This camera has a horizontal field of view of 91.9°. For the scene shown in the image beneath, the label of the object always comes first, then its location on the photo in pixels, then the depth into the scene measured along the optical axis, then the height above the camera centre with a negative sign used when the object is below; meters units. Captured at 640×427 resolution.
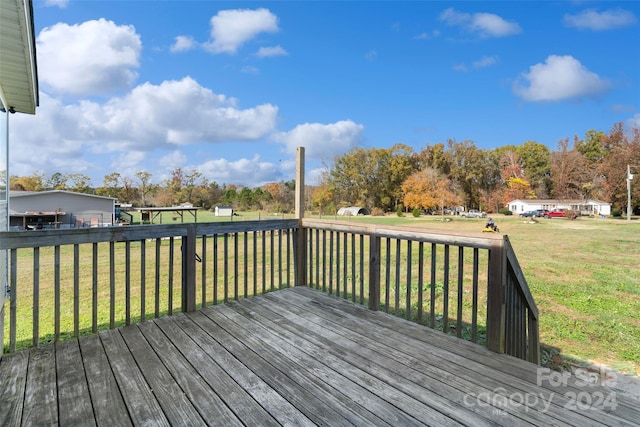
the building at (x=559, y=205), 27.78 +0.16
